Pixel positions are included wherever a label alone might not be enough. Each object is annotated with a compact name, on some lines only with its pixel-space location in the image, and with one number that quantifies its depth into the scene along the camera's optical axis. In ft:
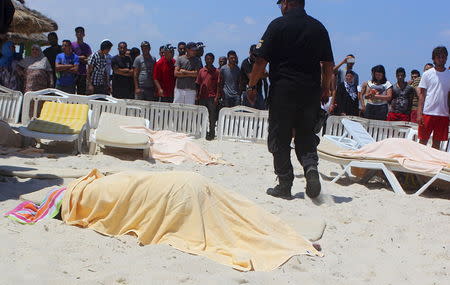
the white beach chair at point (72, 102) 36.65
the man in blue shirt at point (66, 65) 39.37
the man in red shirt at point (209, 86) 39.22
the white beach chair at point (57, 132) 28.37
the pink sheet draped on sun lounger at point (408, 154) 22.40
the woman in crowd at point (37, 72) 39.06
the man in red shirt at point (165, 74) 39.55
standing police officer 19.24
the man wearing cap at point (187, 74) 38.81
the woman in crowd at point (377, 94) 35.68
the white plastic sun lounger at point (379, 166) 21.80
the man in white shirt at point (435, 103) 26.73
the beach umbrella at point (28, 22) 32.63
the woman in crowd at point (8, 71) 41.37
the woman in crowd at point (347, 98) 38.06
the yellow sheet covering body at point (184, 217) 13.29
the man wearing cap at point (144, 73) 39.32
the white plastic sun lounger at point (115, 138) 27.55
